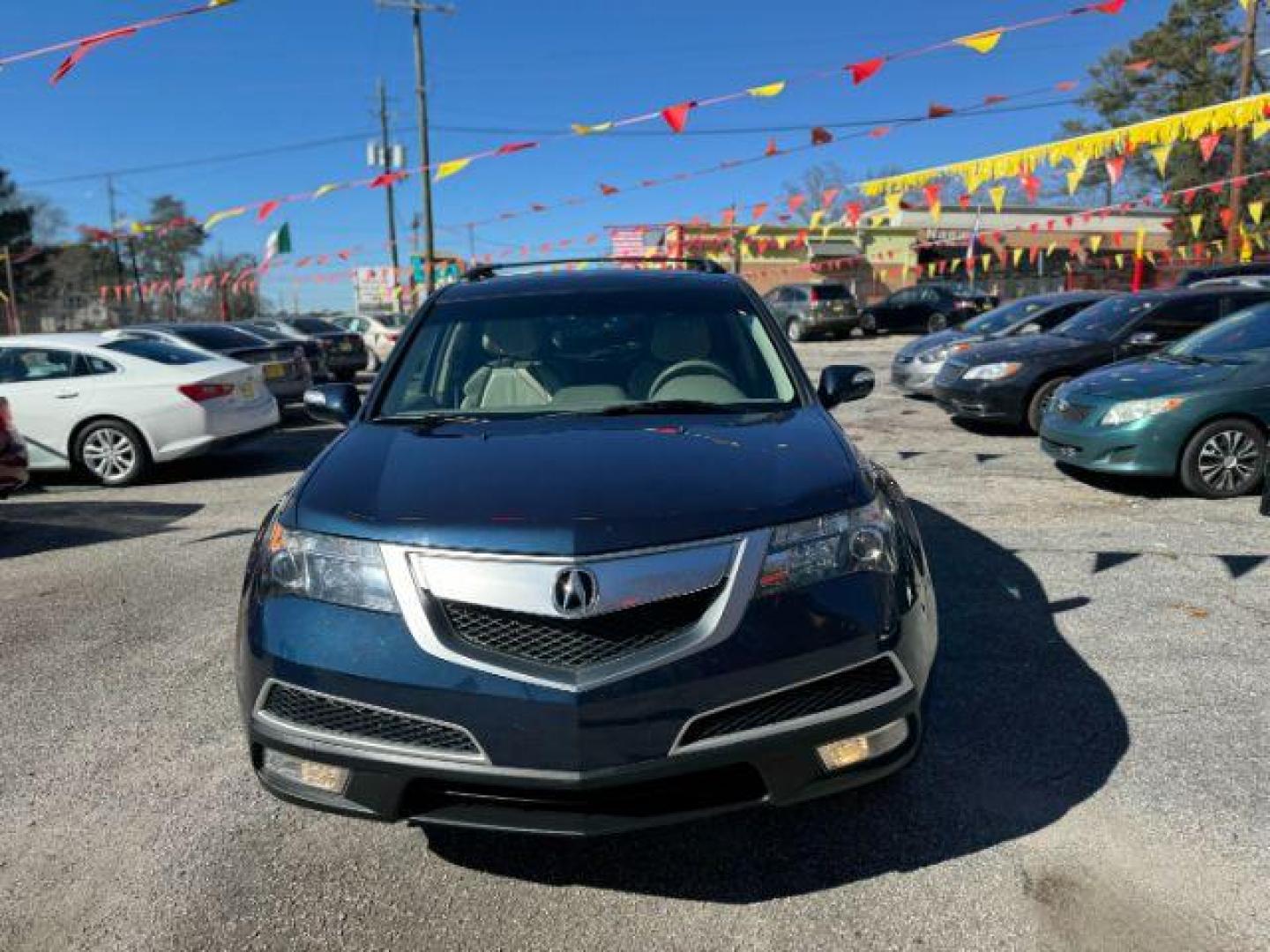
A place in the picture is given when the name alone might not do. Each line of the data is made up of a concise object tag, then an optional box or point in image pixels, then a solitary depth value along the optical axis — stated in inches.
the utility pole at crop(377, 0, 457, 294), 1124.5
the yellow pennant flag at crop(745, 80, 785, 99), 460.8
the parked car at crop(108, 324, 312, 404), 461.7
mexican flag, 1090.1
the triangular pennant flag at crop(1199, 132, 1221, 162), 618.2
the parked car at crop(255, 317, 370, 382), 668.7
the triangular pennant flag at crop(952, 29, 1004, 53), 393.4
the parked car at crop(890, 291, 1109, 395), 478.3
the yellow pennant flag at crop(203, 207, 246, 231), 648.4
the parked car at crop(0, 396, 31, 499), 268.7
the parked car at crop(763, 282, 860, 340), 1067.3
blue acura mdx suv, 83.9
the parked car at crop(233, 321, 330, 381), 557.0
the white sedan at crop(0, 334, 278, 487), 346.6
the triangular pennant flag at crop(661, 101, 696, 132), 470.9
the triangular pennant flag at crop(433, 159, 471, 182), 551.2
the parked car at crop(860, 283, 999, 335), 1083.3
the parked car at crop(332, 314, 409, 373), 846.5
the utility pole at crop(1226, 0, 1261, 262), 816.3
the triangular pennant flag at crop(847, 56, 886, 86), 433.1
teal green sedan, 263.1
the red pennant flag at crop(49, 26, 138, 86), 327.3
